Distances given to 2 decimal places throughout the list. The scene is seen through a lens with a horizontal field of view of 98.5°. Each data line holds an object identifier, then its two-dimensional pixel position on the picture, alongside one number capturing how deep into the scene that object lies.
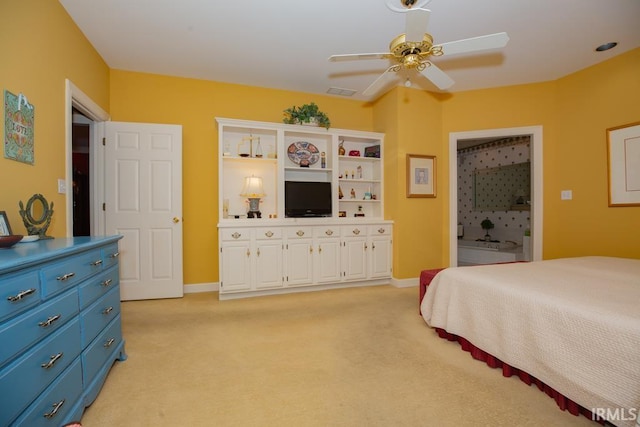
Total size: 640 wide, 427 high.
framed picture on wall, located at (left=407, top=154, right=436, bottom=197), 3.99
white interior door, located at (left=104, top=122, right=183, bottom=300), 3.29
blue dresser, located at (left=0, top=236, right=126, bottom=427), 0.96
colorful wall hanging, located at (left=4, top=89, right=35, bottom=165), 1.68
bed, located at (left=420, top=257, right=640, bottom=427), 1.25
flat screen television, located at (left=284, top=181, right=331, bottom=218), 3.73
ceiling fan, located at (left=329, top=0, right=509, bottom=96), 1.82
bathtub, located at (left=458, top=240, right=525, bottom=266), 5.17
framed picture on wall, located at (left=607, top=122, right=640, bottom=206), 2.98
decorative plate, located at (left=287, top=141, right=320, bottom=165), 4.04
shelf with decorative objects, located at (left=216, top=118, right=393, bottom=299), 3.43
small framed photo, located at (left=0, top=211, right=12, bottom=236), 1.49
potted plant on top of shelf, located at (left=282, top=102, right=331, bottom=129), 3.82
